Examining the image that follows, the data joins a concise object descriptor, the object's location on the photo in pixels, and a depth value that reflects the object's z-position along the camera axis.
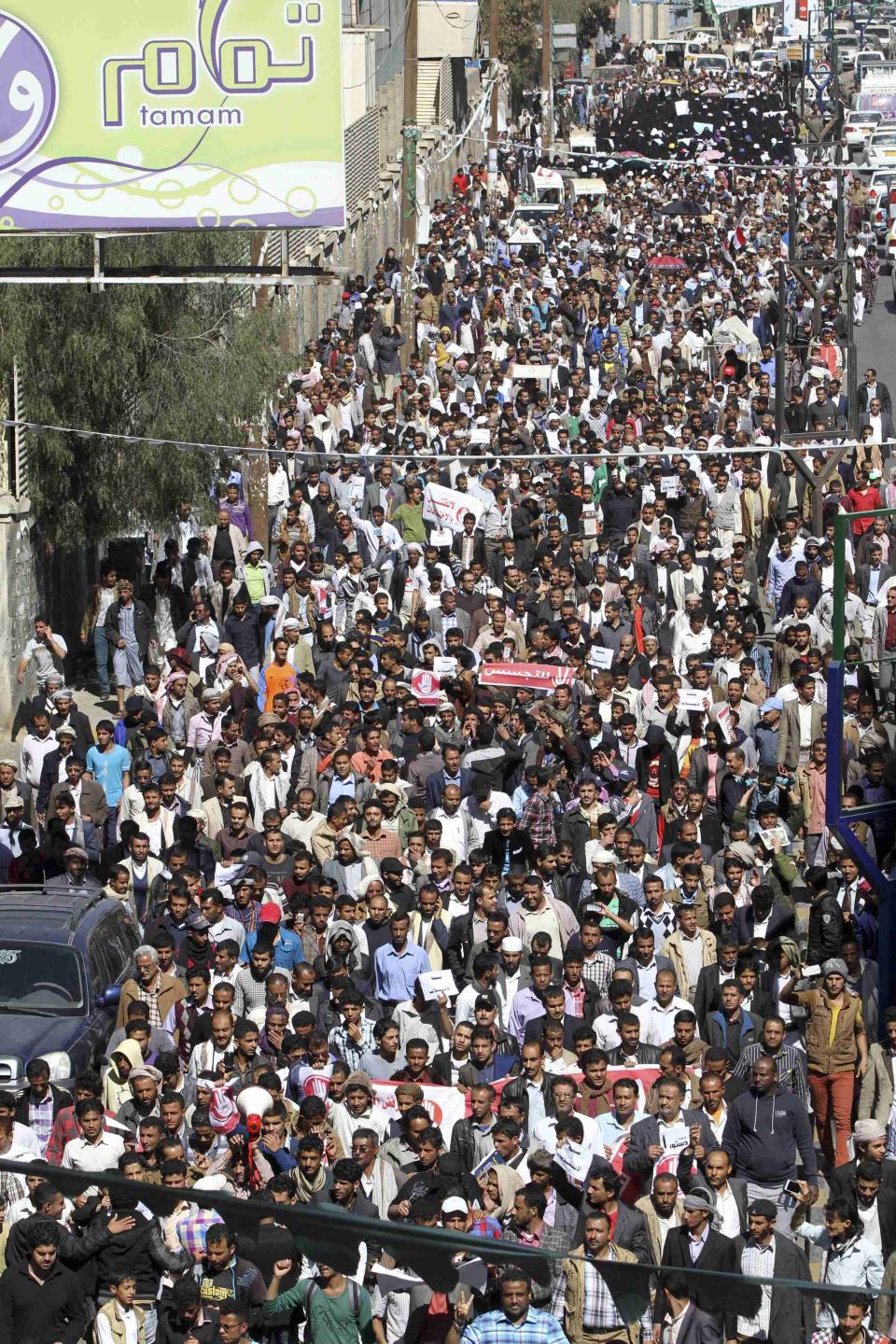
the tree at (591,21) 115.38
